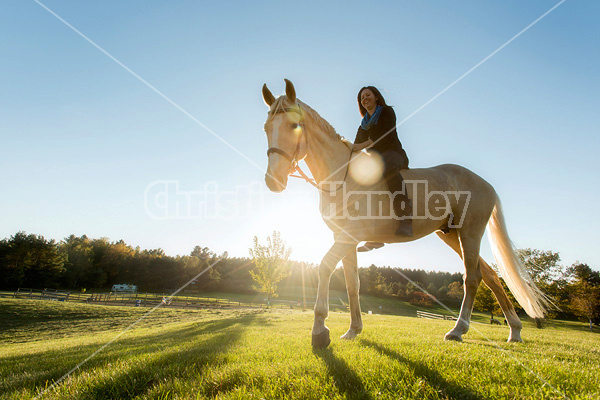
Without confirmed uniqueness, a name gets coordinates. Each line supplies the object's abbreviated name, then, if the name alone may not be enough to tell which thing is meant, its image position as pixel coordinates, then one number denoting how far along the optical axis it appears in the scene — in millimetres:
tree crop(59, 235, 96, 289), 70688
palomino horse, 3916
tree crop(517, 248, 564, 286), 26078
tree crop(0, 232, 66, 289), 60875
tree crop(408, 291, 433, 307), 65875
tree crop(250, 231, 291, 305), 35719
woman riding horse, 4324
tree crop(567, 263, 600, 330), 32562
